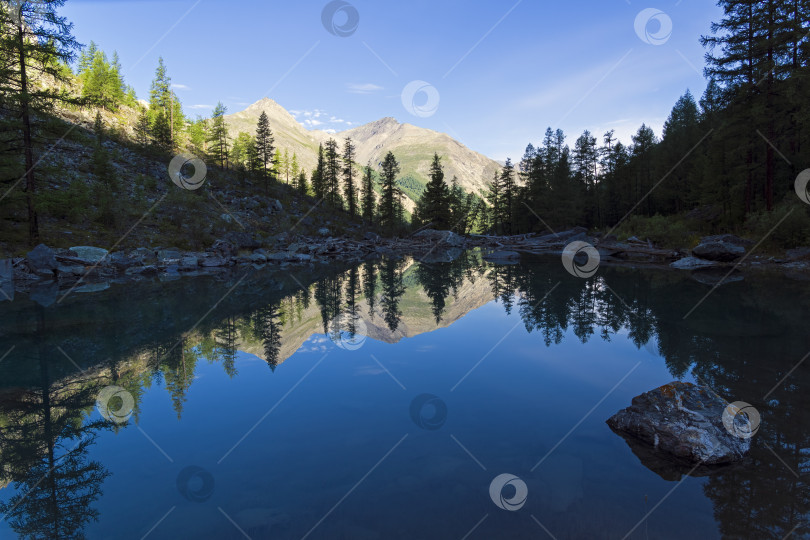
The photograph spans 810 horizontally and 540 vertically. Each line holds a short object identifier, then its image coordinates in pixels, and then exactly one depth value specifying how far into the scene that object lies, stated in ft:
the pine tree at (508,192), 239.09
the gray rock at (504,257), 112.13
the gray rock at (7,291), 56.13
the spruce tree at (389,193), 232.53
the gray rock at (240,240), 127.65
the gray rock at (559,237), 166.20
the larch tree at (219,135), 213.25
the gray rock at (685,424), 14.43
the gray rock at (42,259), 74.84
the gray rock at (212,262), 99.25
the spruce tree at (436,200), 221.25
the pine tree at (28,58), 76.13
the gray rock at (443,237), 197.36
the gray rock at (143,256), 95.21
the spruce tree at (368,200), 240.12
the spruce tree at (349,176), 238.15
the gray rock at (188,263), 94.50
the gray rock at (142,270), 86.05
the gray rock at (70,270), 78.12
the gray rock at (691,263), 78.69
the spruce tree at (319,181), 251.27
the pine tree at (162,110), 186.19
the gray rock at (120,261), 88.06
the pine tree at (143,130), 180.29
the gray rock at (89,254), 84.75
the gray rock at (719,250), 78.69
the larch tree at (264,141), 213.66
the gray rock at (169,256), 96.34
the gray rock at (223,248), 117.82
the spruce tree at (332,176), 241.04
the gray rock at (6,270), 69.92
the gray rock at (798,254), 70.74
